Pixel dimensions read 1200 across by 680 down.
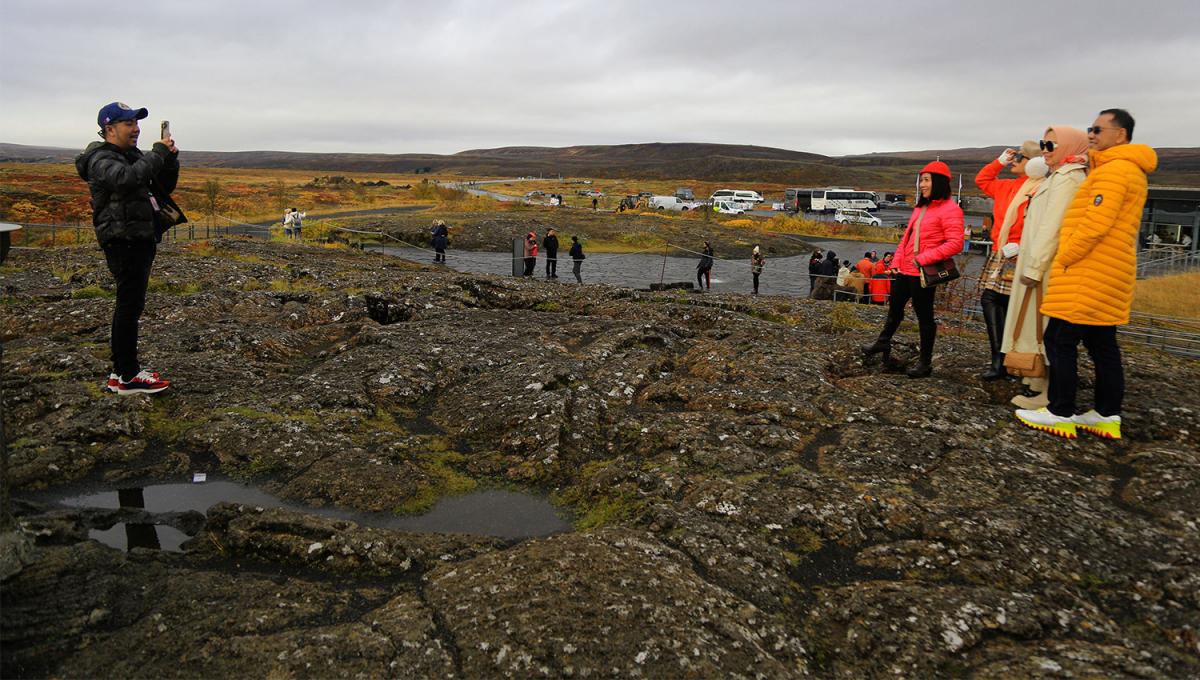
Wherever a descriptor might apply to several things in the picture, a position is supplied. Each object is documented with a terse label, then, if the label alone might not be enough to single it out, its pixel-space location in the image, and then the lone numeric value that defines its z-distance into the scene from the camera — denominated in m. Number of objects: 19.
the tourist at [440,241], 25.91
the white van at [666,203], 71.62
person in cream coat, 6.18
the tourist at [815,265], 23.10
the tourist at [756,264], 23.55
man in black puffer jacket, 5.85
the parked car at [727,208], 68.44
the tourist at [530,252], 21.67
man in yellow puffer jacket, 5.59
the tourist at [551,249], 23.80
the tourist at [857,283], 18.23
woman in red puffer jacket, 7.09
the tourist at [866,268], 19.52
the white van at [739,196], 85.06
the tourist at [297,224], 28.79
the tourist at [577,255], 23.42
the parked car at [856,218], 60.41
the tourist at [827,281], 19.80
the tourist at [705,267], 22.90
